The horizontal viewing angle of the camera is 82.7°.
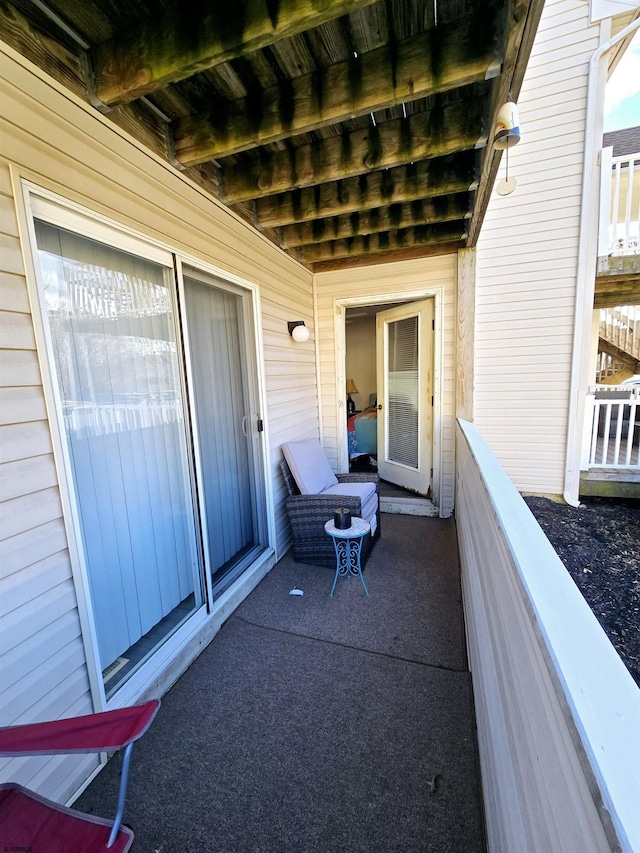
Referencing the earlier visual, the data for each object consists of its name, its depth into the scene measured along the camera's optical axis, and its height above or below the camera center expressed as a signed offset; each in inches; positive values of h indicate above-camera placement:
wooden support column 132.4 +11.6
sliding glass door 58.3 -9.1
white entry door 150.5 -11.1
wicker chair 108.7 -46.3
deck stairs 247.4 +14.8
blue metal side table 97.6 -49.5
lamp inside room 253.3 -14.6
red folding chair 33.5 -42.0
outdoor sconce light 129.4 +15.0
